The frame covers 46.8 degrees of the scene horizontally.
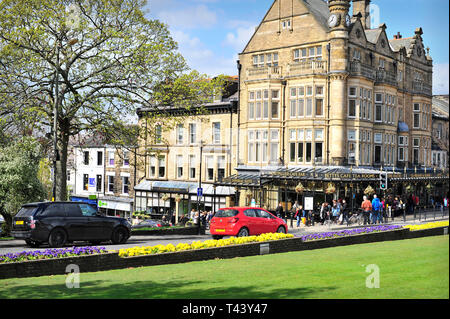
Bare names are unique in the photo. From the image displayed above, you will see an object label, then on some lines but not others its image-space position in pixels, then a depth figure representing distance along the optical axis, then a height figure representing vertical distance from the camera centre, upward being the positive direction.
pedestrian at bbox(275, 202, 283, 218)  35.56 -2.05
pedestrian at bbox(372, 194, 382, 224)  31.79 -1.72
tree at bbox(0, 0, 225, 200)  24.17 +5.49
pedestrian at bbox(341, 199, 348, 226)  32.78 -2.08
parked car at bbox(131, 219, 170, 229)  38.64 -3.37
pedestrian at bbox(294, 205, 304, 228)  35.12 -2.35
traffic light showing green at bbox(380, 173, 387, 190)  30.31 +0.01
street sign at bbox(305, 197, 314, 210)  34.26 -1.49
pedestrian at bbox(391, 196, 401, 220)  37.47 -1.83
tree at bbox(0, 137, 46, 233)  28.70 -0.07
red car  22.64 -1.88
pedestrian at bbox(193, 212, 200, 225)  39.47 -3.04
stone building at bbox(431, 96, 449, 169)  55.50 +4.26
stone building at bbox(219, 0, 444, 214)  41.38 +6.44
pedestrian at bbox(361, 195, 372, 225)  31.53 -1.65
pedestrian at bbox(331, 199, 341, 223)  34.03 -1.99
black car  19.00 -1.74
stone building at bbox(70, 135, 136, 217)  57.78 -0.30
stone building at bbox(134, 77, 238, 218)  48.09 +1.33
